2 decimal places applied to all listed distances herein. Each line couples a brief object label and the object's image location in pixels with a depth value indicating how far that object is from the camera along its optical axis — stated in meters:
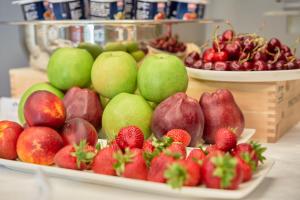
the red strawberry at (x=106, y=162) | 0.67
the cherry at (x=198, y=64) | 1.05
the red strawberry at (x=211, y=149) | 0.69
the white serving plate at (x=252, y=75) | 0.97
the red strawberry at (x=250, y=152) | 0.65
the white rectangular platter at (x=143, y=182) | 0.60
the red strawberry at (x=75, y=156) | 0.68
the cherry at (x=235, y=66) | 1.00
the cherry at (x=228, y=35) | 1.08
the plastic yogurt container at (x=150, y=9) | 1.31
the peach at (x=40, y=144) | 0.73
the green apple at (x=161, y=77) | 0.92
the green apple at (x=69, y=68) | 0.99
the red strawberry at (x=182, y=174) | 0.57
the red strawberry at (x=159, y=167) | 0.61
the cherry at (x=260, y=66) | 0.99
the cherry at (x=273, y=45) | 1.05
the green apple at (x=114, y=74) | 0.95
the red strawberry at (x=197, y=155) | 0.65
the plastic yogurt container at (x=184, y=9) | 1.42
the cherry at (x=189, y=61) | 1.08
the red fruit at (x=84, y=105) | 0.95
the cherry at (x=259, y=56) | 1.01
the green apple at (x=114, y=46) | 1.23
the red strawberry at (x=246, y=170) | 0.64
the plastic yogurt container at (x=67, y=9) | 1.32
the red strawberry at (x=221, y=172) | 0.57
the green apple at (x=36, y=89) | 0.99
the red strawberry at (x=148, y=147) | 0.69
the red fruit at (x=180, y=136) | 0.78
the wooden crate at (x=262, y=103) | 0.99
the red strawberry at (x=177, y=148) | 0.68
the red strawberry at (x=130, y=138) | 0.73
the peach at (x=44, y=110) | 0.75
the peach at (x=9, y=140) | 0.76
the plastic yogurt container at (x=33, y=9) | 1.42
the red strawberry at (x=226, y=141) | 0.69
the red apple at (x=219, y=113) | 0.90
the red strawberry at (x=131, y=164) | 0.64
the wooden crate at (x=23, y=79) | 1.41
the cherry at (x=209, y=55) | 1.03
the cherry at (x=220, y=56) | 1.03
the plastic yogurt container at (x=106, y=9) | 1.28
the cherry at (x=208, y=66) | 1.02
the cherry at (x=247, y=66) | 0.99
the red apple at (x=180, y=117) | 0.85
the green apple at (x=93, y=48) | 1.23
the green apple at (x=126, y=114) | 0.89
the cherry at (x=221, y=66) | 1.00
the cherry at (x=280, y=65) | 1.00
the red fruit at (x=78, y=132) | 0.76
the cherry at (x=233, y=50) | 1.02
